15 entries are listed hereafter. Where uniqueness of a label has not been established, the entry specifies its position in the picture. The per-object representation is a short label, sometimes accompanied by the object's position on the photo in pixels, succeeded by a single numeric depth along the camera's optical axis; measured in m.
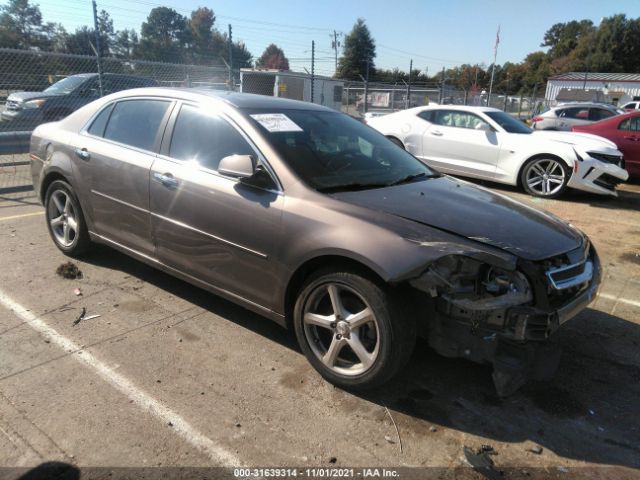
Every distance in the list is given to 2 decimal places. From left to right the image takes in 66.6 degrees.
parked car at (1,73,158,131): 10.54
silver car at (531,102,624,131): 14.76
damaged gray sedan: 2.53
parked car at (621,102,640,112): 24.30
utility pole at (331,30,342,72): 76.38
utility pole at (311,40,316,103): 13.52
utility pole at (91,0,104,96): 9.20
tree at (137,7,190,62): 51.17
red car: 9.77
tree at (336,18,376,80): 85.06
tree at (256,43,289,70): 95.43
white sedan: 8.05
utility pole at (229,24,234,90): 12.01
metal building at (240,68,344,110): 19.11
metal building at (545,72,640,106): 62.84
